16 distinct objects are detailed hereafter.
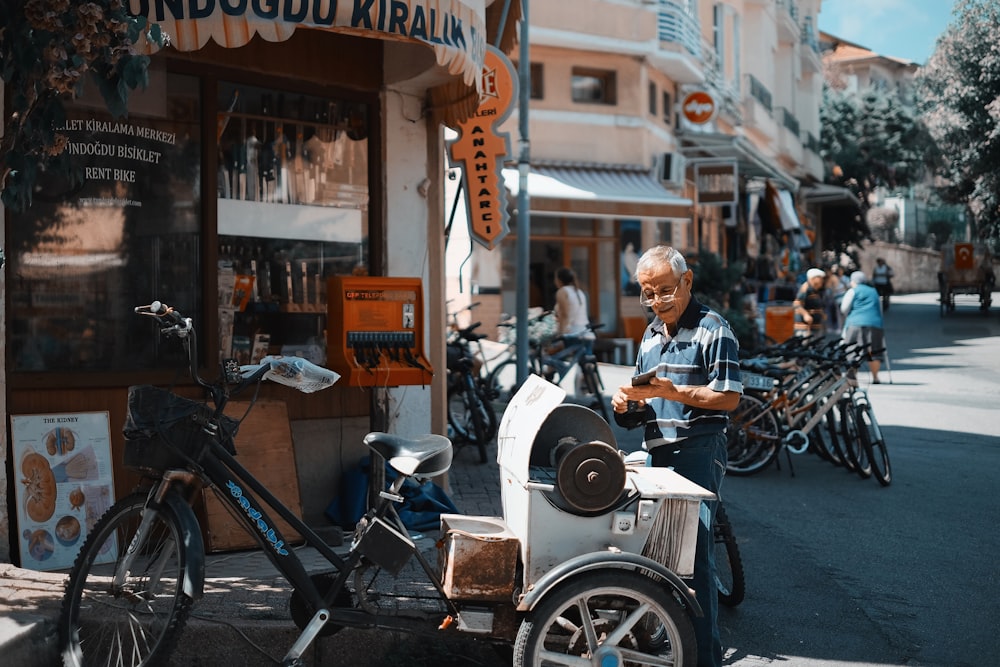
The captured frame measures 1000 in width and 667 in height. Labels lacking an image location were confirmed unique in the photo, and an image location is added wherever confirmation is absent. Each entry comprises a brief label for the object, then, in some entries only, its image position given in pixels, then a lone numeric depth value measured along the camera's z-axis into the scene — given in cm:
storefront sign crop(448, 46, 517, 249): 920
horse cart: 3659
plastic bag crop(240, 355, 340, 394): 463
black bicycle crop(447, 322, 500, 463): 1073
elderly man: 470
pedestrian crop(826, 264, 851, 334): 3017
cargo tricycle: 430
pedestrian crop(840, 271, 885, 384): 1686
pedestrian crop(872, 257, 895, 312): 3991
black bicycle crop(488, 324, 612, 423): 1344
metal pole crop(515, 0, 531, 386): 1213
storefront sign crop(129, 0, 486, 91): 579
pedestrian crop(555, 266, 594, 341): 1459
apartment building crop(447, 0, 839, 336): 2262
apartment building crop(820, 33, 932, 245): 6700
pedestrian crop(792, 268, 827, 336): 2112
